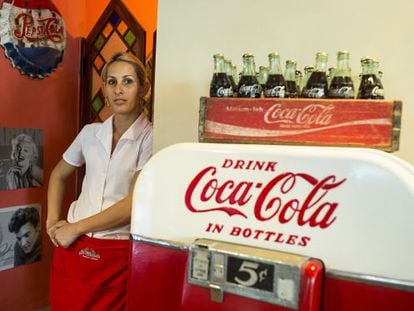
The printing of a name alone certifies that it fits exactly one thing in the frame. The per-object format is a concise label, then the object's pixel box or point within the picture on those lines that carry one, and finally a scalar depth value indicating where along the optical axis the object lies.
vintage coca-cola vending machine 0.95
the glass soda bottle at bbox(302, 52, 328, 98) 1.25
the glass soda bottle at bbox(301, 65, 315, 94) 1.33
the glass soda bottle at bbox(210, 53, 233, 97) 1.36
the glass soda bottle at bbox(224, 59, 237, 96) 1.39
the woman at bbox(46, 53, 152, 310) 1.82
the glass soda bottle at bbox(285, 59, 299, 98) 1.34
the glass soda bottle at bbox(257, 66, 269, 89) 1.40
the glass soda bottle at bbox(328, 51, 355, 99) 1.23
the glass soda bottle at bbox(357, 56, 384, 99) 1.22
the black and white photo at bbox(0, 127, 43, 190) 2.62
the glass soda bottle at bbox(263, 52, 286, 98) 1.29
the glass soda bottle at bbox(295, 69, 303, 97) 1.42
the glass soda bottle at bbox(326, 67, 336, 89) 1.32
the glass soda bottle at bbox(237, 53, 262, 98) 1.32
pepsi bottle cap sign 2.62
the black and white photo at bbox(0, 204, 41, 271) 2.66
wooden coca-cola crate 1.11
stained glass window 2.99
